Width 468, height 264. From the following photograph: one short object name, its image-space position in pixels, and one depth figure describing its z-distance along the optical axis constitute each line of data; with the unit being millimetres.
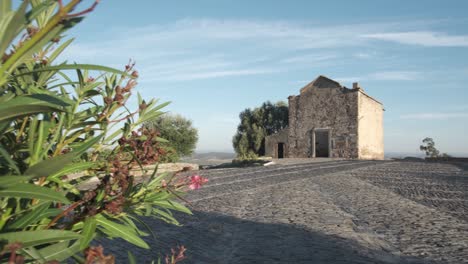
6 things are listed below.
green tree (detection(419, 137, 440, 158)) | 34812
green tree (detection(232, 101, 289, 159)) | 41156
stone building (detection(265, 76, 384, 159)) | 31828
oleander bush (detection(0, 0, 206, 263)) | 1072
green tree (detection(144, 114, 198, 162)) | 29188
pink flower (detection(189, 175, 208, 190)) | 1776
